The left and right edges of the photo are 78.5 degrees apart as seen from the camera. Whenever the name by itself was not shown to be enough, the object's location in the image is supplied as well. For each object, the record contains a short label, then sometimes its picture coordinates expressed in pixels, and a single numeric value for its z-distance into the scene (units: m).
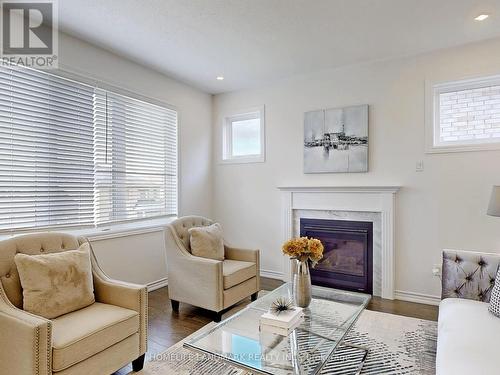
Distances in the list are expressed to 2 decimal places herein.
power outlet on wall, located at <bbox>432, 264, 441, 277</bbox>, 3.27
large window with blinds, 2.61
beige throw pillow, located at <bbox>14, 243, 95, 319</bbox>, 1.91
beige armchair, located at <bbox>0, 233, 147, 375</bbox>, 1.59
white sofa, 1.49
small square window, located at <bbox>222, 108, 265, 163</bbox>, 4.48
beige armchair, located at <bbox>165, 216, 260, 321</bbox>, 2.90
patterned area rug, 2.11
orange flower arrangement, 2.21
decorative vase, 2.22
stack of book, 1.84
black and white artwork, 3.67
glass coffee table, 1.61
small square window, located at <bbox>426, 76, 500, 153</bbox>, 3.12
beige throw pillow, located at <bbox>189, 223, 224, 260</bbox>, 3.21
